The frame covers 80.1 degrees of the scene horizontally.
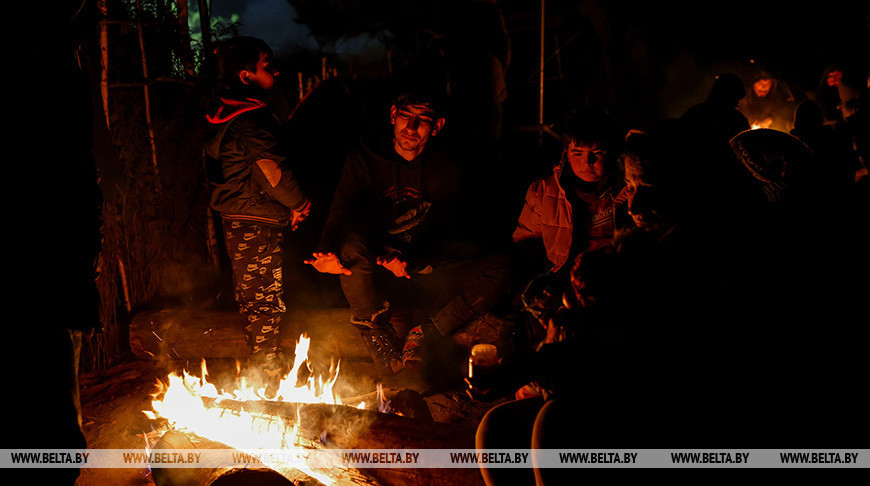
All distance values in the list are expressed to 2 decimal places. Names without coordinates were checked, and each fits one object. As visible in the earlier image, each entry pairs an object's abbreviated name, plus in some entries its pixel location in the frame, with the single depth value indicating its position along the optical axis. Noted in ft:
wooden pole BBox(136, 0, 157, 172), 16.33
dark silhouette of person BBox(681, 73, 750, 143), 18.37
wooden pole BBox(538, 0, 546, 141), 23.09
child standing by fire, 12.60
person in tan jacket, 12.32
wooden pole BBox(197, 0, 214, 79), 17.90
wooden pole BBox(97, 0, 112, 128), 15.16
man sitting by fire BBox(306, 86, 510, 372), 14.24
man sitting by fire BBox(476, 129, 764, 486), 6.05
